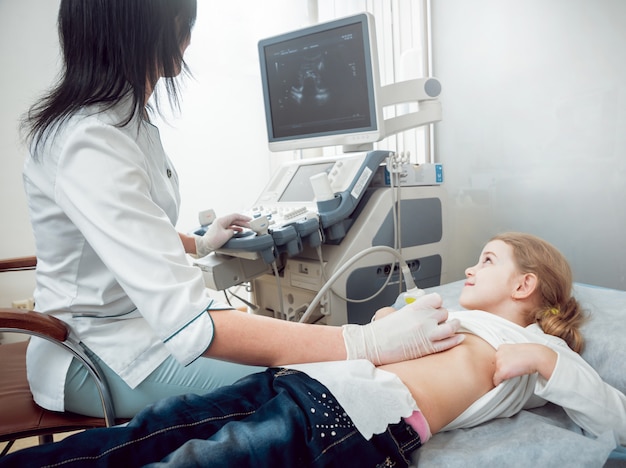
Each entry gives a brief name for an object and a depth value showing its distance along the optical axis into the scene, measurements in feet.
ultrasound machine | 4.51
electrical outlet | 7.54
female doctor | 2.28
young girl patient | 2.09
